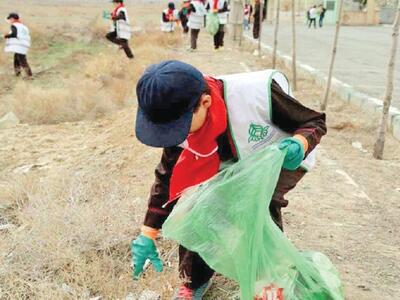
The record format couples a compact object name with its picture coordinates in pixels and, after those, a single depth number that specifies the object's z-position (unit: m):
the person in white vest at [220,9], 11.61
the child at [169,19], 16.83
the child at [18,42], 11.12
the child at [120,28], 11.54
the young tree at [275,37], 8.95
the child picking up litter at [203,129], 1.69
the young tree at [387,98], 4.35
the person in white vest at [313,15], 25.11
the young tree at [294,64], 7.27
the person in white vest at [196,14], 12.20
